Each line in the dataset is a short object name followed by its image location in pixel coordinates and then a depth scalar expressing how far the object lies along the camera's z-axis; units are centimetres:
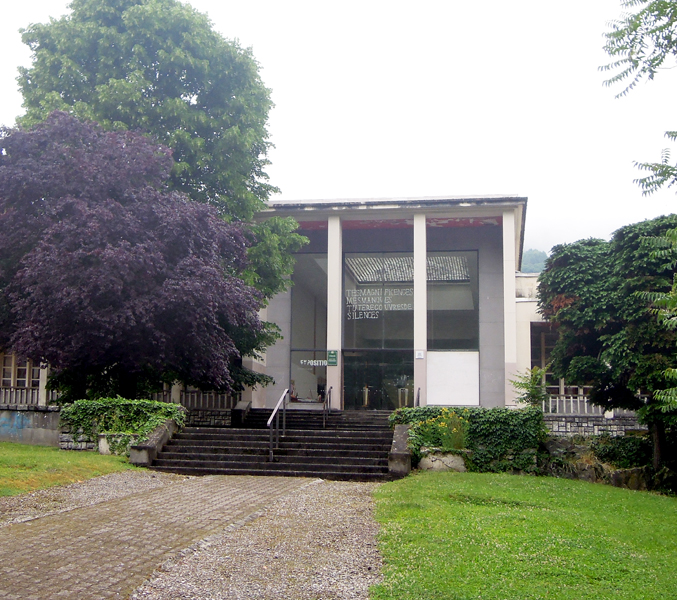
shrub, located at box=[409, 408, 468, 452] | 1460
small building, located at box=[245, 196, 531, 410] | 2341
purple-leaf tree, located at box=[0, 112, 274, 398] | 1438
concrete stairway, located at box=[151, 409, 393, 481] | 1345
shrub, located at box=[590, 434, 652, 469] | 1775
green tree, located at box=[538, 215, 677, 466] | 1636
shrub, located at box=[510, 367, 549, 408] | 1798
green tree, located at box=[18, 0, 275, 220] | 1834
